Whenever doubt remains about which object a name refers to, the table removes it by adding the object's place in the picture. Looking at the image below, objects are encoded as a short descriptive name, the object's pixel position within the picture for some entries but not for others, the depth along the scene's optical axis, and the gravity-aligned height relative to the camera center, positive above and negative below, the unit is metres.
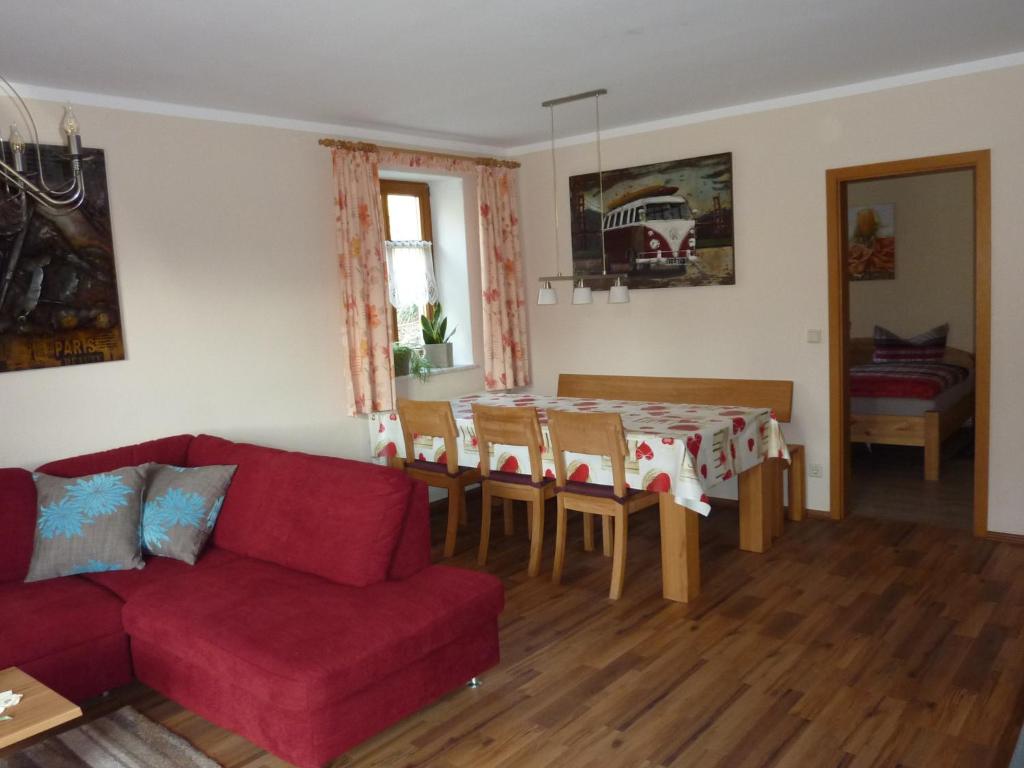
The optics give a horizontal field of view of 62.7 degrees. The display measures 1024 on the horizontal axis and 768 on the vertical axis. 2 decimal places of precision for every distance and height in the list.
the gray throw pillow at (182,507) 3.46 -0.79
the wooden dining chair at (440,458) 4.53 -0.84
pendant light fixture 4.49 +0.04
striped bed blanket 5.72 -0.71
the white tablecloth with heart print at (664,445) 3.73 -0.74
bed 5.69 -0.89
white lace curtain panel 5.63 +0.23
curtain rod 4.81 +0.96
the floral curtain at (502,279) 5.79 +0.16
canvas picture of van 5.14 +0.45
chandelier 3.62 +0.57
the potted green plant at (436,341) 5.73 -0.24
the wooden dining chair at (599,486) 3.83 -0.86
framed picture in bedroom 7.72 +0.37
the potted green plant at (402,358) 5.43 -0.33
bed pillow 7.14 -0.59
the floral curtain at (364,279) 4.88 +0.18
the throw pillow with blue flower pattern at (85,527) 3.32 -0.81
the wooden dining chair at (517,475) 4.14 -0.80
